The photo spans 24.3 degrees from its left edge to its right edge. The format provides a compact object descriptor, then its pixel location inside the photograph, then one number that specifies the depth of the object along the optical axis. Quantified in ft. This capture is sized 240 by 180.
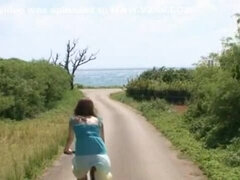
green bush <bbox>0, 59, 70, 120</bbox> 129.18
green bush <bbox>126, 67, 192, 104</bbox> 180.86
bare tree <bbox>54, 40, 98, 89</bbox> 296.30
